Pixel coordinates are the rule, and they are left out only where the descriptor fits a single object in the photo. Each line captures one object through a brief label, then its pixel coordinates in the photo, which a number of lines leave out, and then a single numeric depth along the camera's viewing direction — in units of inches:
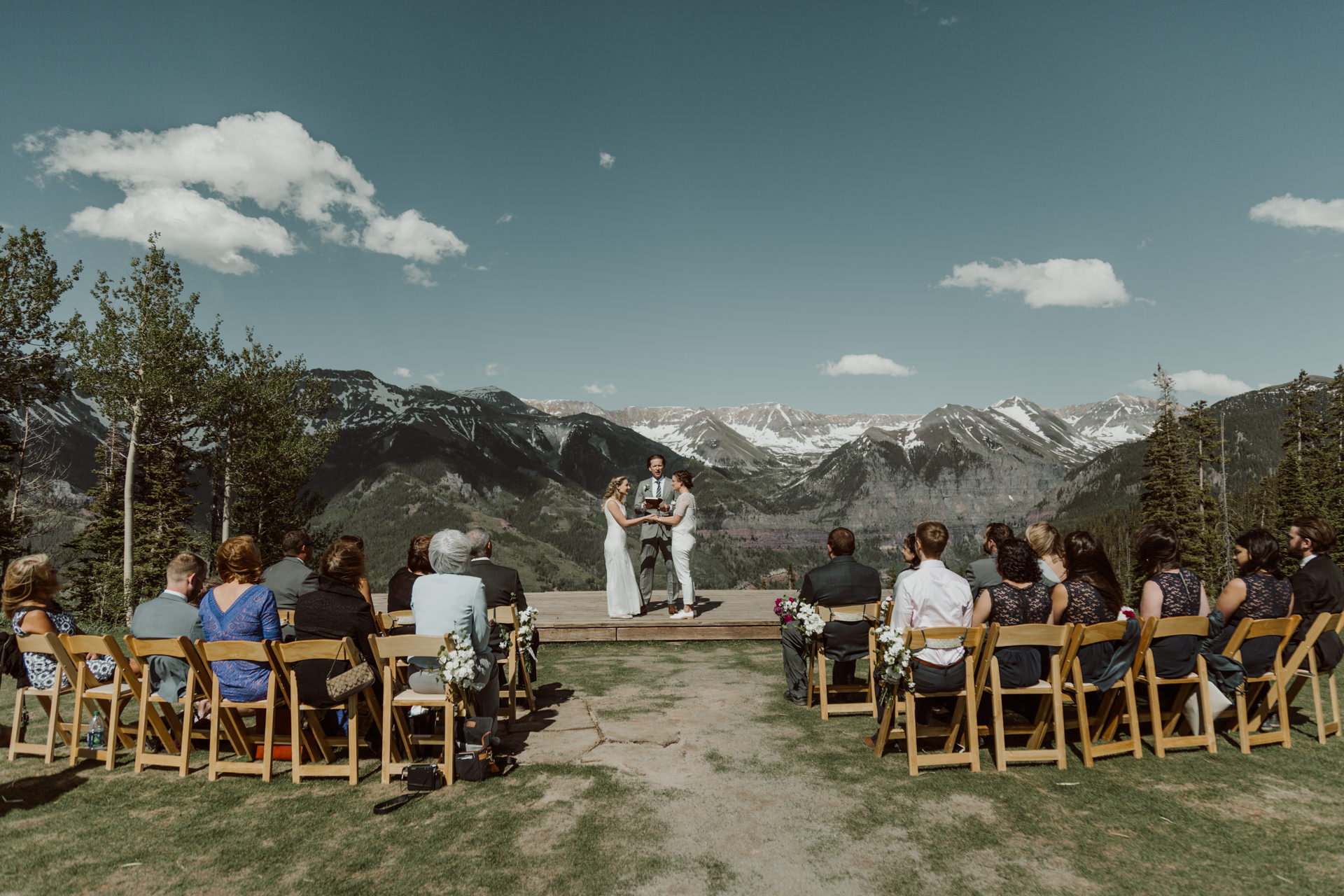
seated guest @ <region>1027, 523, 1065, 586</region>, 261.6
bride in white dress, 426.9
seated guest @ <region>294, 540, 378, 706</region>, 203.5
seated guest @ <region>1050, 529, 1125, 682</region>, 216.7
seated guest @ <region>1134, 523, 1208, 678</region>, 216.2
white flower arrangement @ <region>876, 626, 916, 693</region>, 203.2
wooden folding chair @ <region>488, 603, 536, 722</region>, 253.1
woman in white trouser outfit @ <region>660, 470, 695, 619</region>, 421.7
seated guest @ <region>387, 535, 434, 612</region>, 262.5
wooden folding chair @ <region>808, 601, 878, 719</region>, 259.8
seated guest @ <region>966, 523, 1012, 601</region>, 265.1
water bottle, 227.9
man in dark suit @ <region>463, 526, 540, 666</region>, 270.2
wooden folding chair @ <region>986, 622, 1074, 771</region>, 197.2
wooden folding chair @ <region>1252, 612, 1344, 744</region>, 221.0
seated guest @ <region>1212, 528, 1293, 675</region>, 223.9
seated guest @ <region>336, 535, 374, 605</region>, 228.3
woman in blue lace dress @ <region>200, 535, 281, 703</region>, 209.0
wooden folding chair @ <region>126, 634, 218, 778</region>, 202.2
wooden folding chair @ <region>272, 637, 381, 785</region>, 194.4
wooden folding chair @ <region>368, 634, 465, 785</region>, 195.6
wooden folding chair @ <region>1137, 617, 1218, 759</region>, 209.5
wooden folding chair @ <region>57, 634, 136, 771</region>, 211.3
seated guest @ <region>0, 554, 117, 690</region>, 227.3
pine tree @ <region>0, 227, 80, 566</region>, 1016.2
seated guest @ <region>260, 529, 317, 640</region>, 269.6
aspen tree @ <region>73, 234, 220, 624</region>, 1026.1
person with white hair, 205.2
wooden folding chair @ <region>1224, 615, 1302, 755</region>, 215.0
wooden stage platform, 421.7
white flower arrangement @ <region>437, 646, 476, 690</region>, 192.4
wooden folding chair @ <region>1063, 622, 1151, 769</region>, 203.3
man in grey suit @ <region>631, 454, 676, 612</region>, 426.3
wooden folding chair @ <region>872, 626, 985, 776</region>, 201.3
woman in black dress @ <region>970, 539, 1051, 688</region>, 210.2
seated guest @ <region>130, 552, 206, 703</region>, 224.8
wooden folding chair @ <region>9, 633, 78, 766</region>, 217.3
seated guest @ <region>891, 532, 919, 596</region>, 268.8
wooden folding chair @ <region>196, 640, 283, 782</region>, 196.7
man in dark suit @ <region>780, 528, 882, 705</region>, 262.7
